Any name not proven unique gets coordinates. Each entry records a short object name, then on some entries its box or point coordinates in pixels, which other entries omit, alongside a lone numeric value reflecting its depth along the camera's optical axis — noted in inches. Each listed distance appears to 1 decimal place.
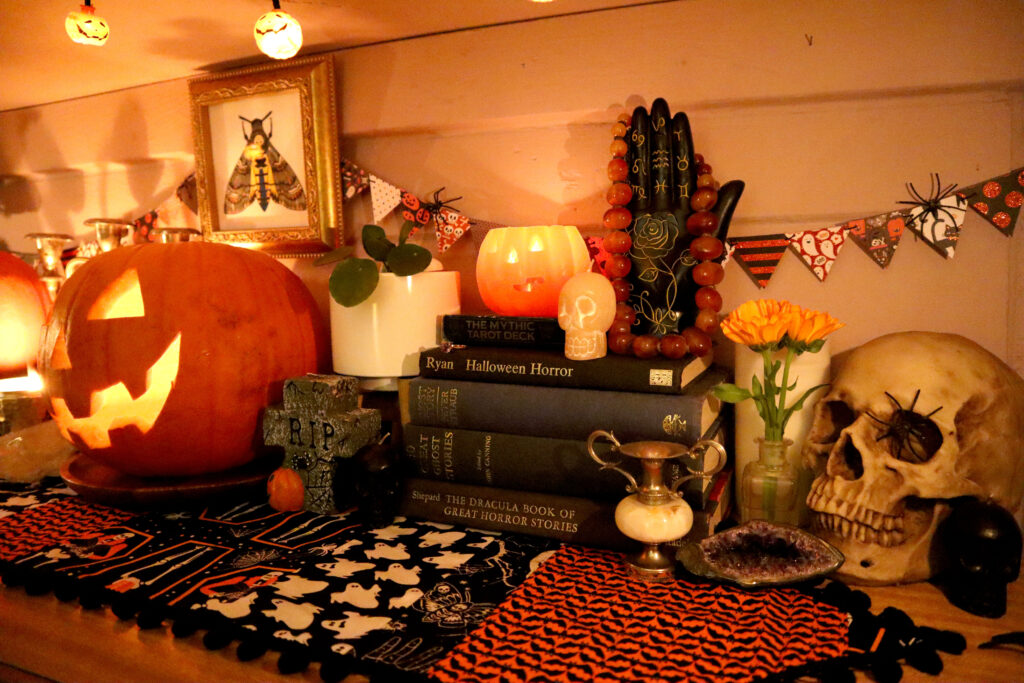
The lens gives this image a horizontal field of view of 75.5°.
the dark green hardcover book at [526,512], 34.4
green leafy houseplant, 43.2
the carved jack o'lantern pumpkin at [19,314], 54.8
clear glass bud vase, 35.1
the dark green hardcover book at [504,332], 38.9
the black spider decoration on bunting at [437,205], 51.5
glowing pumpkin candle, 41.1
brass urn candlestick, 30.6
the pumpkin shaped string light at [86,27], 40.5
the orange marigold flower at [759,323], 34.3
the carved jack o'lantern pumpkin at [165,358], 41.6
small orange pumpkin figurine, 41.0
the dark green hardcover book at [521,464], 34.4
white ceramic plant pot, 45.0
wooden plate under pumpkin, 41.6
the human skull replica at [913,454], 30.6
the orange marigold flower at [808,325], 34.2
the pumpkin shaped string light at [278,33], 39.8
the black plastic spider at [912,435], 31.8
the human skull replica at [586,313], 35.5
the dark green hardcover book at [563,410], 33.6
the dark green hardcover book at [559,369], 34.5
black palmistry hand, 38.0
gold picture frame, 53.8
